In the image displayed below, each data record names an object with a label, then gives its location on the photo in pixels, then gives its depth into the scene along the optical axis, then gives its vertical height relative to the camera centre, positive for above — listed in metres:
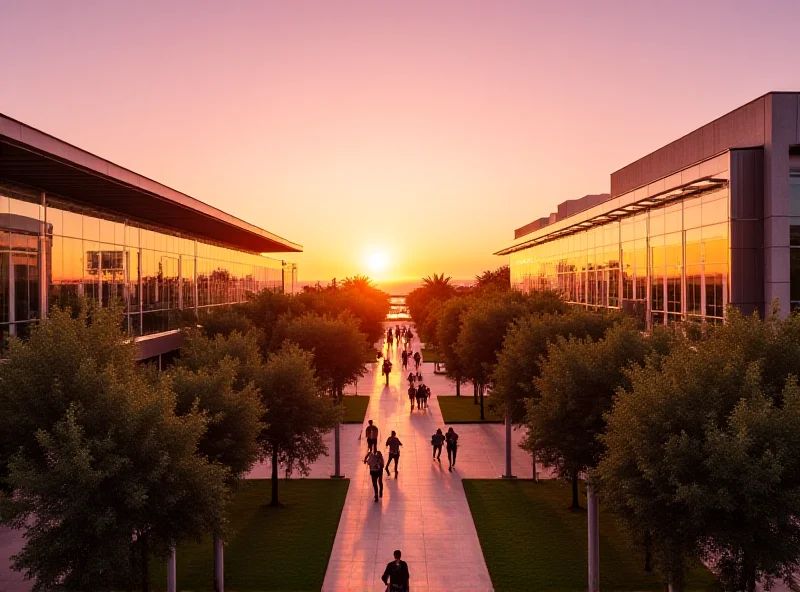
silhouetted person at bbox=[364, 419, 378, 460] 26.53 -5.27
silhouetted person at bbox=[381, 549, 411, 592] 13.36 -5.22
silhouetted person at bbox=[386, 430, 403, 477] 25.12 -5.28
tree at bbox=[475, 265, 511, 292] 94.70 +2.44
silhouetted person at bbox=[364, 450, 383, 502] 22.28 -5.38
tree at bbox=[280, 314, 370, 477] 32.16 -2.31
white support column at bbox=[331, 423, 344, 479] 25.59 -5.88
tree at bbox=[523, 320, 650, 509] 15.93 -2.22
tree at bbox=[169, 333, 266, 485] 14.27 -2.43
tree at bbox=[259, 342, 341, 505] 20.52 -3.40
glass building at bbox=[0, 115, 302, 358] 23.03 +2.39
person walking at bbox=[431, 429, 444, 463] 27.69 -5.62
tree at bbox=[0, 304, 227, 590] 10.08 -2.53
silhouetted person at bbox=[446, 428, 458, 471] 26.66 -5.49
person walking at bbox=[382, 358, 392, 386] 54.38 -5.62
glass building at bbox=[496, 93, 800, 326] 23.77 +2.78
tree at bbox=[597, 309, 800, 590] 9.91 -2.33
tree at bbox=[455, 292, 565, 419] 32.97 -1.82
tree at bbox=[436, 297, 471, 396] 40.69 -2.21
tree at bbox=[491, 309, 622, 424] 22.11 -1.87
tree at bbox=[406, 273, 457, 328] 115.51 +0.27
